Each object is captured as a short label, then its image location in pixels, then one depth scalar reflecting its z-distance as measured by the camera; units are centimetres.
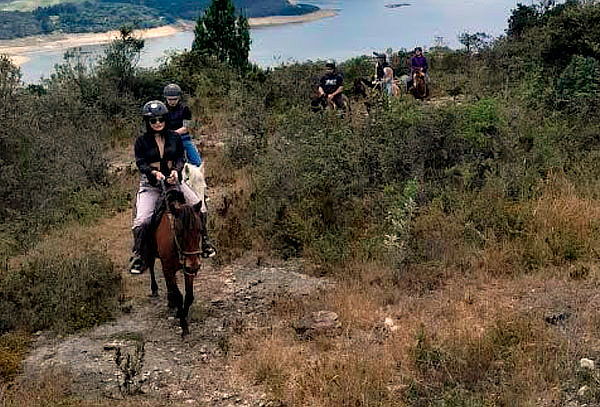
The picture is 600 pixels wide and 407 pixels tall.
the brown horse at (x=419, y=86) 1753
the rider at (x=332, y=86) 1496
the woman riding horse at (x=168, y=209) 719
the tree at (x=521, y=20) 2148
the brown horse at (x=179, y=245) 711
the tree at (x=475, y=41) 2220
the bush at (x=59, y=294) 775
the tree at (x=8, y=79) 1278
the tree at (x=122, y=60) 2017
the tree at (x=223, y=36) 2298
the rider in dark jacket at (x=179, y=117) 940
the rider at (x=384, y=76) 1559
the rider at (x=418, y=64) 1775
